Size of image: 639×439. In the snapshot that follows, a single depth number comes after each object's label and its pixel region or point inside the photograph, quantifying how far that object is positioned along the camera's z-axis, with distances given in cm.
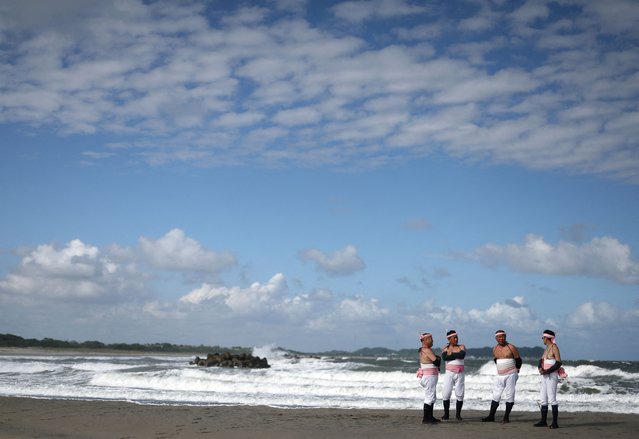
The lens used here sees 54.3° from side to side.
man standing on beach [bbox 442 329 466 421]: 1363
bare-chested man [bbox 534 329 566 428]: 1246
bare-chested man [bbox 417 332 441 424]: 1309
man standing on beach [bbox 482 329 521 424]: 1312
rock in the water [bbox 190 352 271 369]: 4244
